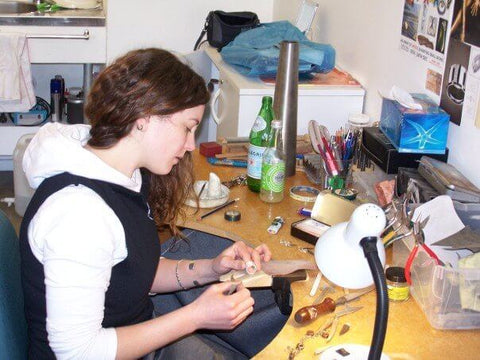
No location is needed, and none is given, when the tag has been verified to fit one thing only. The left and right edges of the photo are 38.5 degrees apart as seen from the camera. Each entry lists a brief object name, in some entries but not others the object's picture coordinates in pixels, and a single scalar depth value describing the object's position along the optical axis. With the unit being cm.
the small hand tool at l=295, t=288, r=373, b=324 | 127
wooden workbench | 121
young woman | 113
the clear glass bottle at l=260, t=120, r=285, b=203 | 175
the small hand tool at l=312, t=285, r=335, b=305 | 136
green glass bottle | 183
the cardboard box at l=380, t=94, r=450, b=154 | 173
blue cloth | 239
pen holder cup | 182
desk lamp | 87
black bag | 299
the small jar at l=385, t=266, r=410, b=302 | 138
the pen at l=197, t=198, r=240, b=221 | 171
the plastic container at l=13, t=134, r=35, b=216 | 317
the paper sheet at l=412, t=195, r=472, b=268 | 144
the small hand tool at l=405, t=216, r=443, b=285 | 133
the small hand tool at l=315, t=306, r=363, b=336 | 126
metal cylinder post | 194
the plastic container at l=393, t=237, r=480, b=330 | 127
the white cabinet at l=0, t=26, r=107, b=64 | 323
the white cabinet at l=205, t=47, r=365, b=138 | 230
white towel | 312
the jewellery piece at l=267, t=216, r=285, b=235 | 164
